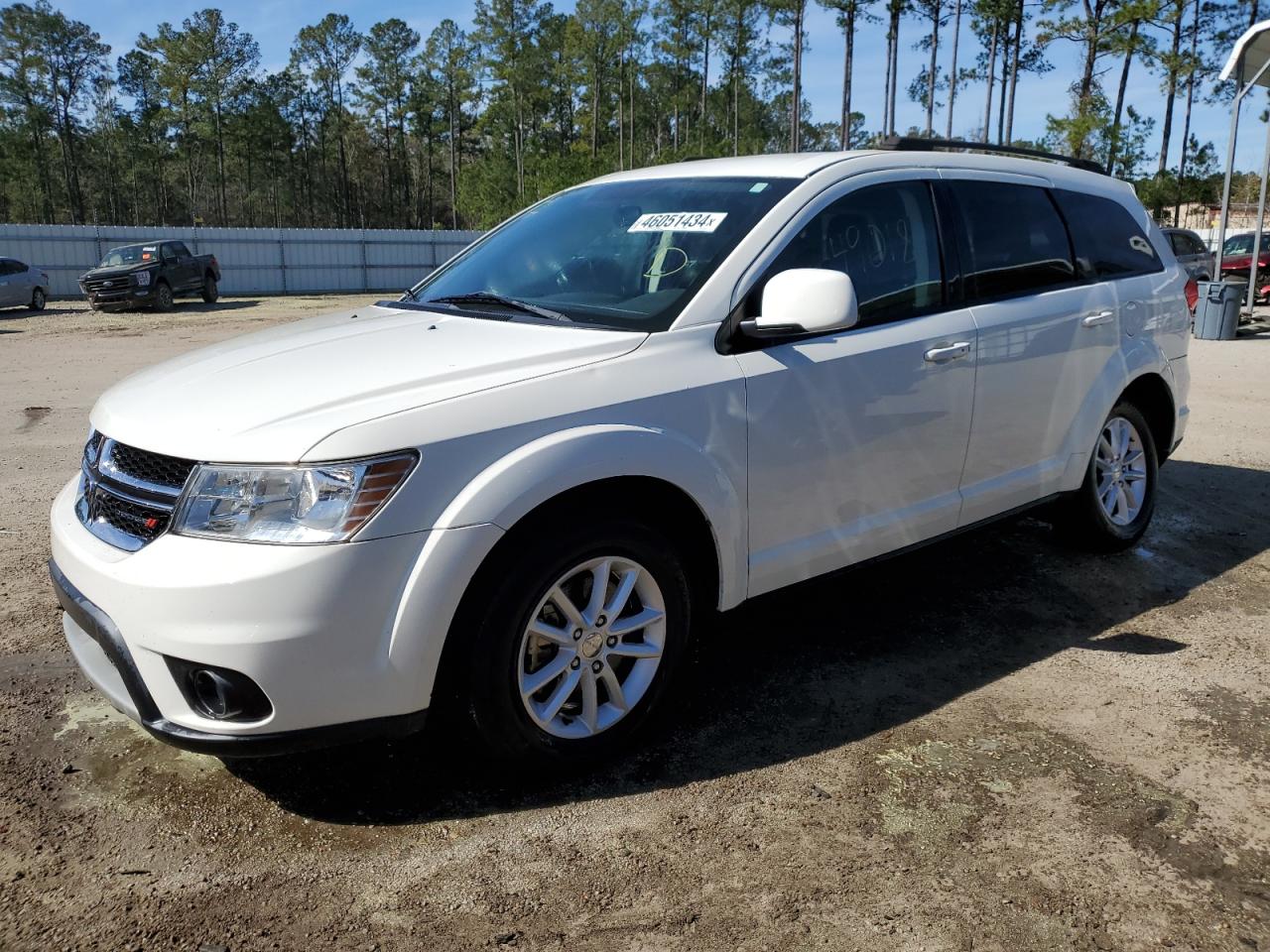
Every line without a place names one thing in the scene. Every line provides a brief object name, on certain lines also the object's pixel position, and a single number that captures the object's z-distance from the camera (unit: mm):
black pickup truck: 24750
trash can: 16453
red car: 22266
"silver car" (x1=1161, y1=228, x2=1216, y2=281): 19734
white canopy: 15250
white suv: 2529
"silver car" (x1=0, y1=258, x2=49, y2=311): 24344
